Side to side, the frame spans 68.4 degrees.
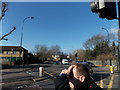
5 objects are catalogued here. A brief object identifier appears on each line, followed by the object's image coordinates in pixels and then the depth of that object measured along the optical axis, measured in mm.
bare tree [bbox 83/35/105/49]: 34703
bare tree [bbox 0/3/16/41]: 10911
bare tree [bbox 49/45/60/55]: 65429
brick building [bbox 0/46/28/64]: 38990
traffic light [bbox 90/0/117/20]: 1544
